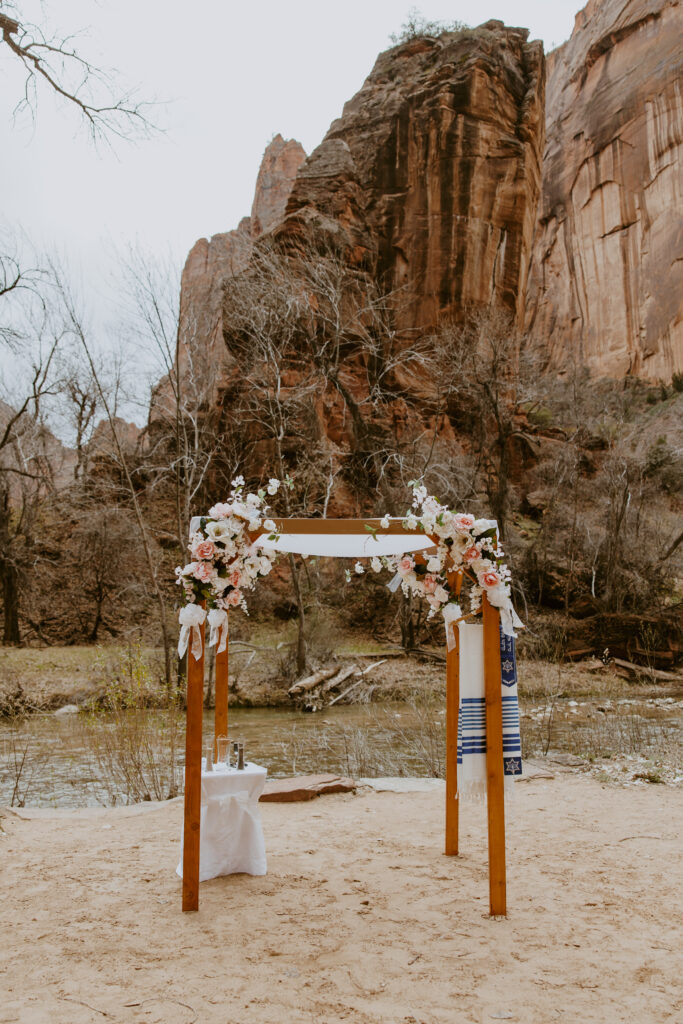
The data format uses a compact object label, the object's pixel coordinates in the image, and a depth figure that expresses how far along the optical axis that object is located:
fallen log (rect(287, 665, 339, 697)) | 14.99
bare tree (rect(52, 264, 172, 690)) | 15.26
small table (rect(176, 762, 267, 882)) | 5.00
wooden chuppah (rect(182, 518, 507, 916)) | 4.38
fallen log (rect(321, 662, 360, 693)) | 15.46
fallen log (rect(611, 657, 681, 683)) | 17.23
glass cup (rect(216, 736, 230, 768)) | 5.44
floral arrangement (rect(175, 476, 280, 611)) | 4.74
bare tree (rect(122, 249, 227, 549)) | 16.94
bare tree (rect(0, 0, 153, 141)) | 6.70
